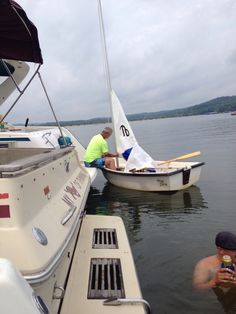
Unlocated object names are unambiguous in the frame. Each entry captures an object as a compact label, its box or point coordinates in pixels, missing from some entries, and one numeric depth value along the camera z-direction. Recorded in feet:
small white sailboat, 21.86
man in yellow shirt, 24.89
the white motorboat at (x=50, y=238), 4.54
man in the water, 8.81
